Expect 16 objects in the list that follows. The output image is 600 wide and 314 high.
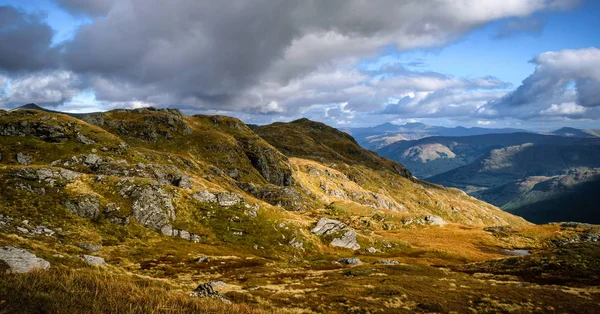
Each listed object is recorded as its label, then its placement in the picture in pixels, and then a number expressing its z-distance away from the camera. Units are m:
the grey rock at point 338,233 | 124.62
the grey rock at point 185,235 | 99.81
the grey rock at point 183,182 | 135.00
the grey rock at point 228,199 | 121.62
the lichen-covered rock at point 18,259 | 27.25
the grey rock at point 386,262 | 94.06
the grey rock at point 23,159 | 131.21
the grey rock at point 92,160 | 138.88
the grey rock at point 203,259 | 80.38
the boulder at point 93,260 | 56.01
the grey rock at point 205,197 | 118.00
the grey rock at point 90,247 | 72.49
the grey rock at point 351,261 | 94.12
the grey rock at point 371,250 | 124.81
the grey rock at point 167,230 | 98.14
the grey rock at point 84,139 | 157.88
